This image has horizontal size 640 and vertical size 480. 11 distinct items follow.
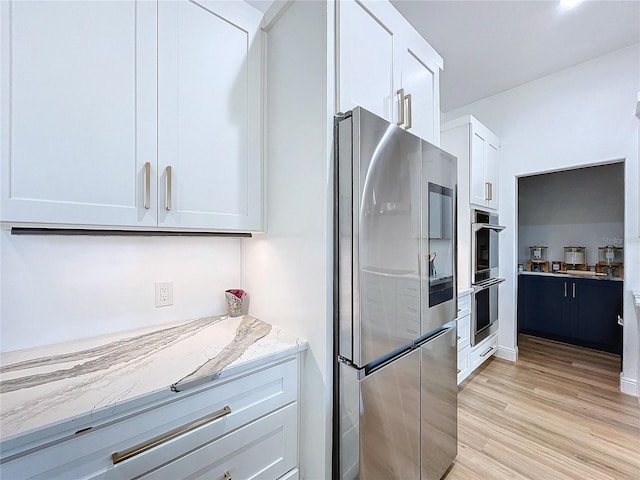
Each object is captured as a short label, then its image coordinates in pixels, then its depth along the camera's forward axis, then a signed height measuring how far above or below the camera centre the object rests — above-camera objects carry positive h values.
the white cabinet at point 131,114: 0.87 +0.46
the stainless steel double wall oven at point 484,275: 2.61 -0.34
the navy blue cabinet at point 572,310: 3.21 -0.85
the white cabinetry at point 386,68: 1.13 +0.83
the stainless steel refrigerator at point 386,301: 1.02 -0.25
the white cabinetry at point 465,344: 2.40 -0.91
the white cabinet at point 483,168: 2.69 +0.76
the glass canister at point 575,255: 3.77 -0.18
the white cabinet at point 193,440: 0.69 -0.59
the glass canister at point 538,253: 4.14 -0.17
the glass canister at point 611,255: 3.46 -0.16
